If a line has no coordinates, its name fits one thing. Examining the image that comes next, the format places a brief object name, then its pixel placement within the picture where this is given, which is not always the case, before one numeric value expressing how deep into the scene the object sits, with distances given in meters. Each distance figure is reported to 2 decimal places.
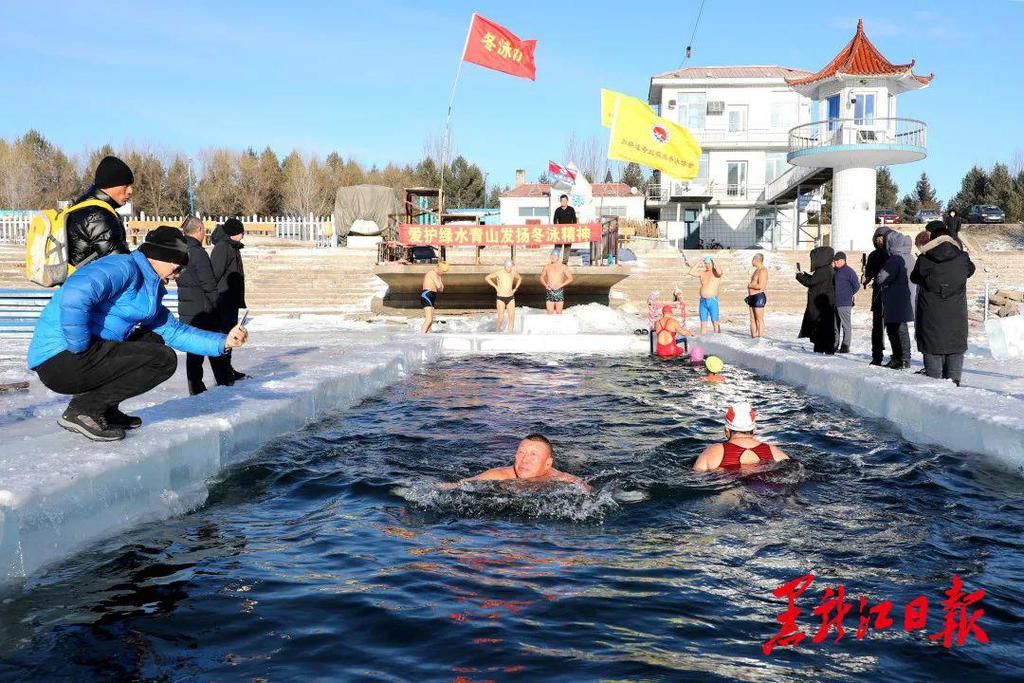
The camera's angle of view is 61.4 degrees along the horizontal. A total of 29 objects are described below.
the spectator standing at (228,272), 9.41
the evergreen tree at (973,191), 68.88
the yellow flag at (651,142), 21.19
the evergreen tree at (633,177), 81.44
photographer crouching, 5.37
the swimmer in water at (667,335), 15.08
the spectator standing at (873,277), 12.04
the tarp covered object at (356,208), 41.62
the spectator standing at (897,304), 11.22
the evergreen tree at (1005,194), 60.38
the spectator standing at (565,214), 22.30
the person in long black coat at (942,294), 9.37
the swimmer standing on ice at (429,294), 17.88
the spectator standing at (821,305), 13.48
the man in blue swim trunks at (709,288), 16.92
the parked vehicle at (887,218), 53.72
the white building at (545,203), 53.06
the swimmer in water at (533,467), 6.52
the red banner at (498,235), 21.89
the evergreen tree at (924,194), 81.62
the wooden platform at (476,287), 22.44
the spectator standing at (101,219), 5.89
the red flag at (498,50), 20.78
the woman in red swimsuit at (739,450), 6.93
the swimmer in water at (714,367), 12.67
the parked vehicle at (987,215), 55.75
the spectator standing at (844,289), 13.66
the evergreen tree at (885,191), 80.12
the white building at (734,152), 46.97
